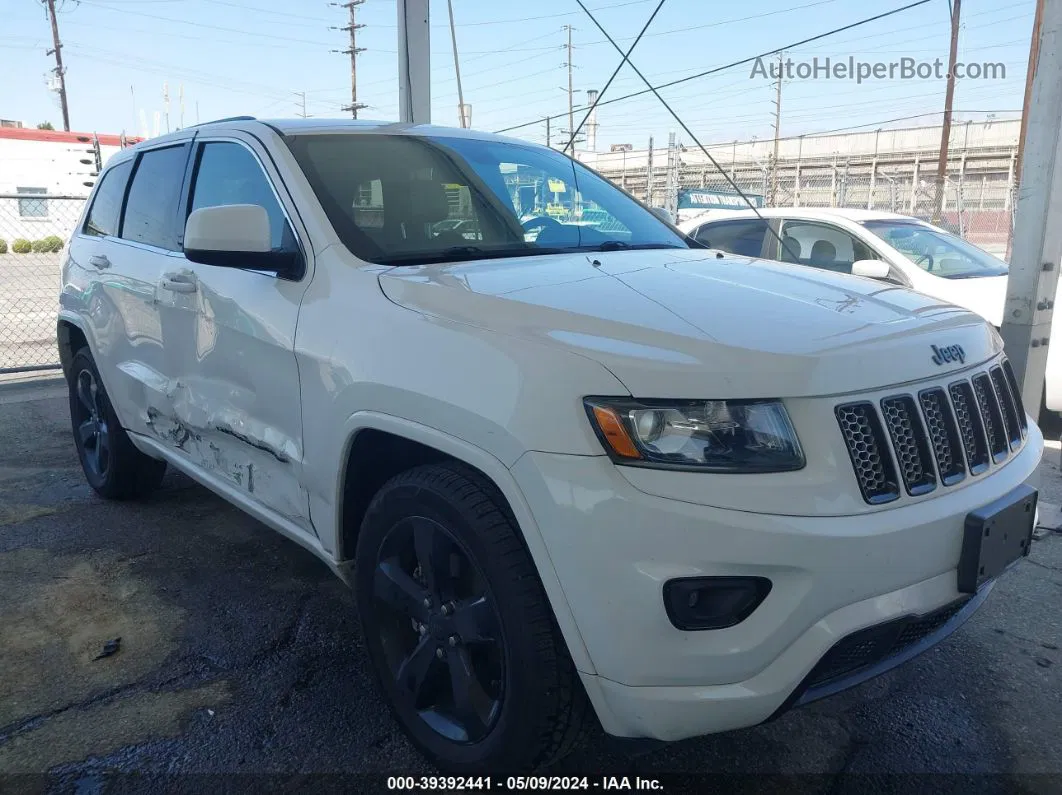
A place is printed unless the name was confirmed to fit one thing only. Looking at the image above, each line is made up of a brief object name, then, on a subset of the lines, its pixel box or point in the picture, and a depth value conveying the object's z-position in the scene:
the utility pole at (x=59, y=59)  52.47
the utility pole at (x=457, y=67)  6.01
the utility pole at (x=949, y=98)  23.24
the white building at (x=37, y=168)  34.09
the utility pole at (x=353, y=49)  55.22
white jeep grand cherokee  1.80
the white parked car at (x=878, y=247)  6.69
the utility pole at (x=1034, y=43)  8.24
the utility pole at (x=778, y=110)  57.62
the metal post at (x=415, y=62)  6.32
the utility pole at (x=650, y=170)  15.09
